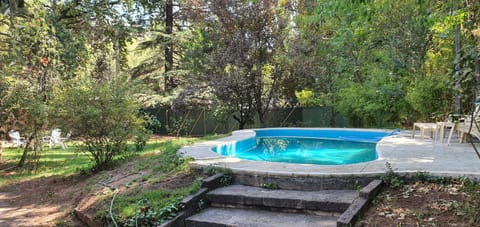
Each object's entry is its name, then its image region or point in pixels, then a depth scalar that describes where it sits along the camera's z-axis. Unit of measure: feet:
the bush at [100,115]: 20.58
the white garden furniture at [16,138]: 30.00
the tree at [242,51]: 40.96
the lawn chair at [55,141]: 36.61
